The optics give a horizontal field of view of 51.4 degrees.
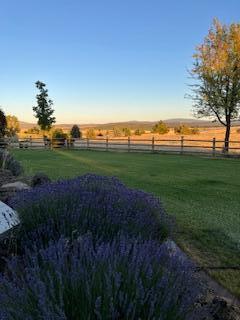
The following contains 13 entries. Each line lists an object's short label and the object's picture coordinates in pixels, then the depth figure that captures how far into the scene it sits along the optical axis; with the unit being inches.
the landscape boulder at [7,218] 89.1
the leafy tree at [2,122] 427.7
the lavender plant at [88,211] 90.1
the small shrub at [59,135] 987.1
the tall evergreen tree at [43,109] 1103.0
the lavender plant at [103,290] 47.2
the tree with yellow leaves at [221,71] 667.7
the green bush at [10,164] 259.6
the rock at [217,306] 54.1
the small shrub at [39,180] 173.1
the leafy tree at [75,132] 1216.6
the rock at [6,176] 200.1
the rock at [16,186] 164.2
